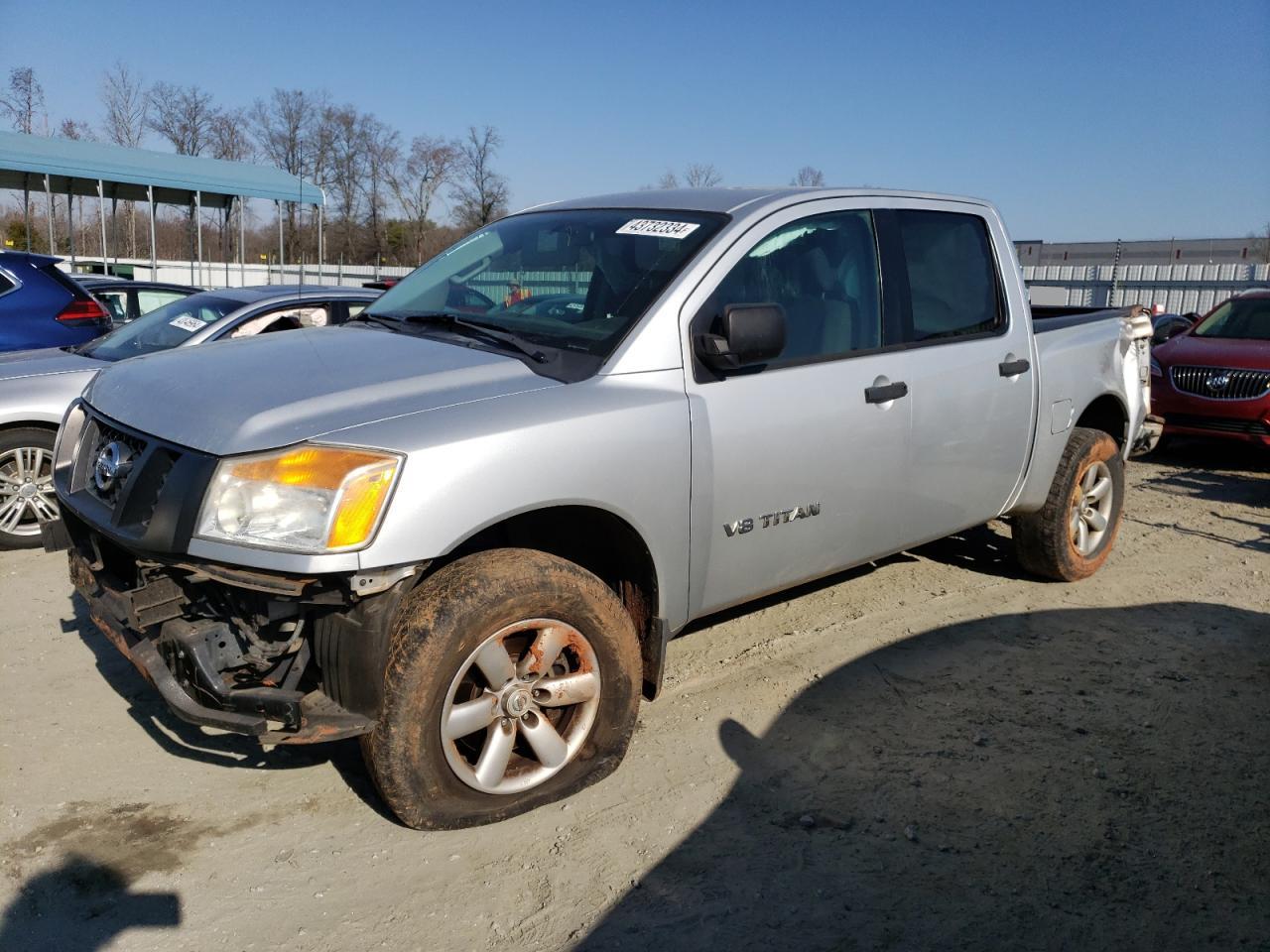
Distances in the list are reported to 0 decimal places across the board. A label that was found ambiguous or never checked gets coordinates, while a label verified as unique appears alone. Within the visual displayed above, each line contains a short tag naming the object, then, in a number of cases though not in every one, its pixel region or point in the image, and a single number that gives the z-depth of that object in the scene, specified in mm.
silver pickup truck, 2697
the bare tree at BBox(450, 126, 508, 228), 47000
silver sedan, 5633
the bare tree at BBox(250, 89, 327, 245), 43969
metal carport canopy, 19703
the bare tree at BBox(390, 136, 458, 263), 49562
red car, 8930
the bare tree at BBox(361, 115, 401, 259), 48156
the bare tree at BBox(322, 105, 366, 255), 45906
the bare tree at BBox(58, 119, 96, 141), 36706
